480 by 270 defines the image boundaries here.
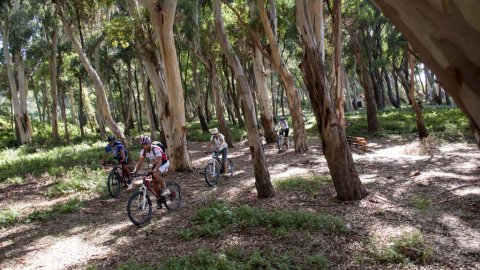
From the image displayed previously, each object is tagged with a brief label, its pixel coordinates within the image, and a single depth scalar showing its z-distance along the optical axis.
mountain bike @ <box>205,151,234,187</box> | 12.02
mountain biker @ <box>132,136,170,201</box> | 8.77
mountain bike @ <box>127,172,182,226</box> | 8.45
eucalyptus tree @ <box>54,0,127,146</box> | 14.38
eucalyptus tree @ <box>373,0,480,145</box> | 1.08
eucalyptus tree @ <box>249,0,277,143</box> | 20.47
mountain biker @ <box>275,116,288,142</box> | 17.70
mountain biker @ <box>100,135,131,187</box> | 11.92
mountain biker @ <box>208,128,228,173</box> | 12.43
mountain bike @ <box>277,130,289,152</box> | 18.06
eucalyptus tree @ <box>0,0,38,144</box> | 24.09
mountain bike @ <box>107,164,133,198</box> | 11.90
